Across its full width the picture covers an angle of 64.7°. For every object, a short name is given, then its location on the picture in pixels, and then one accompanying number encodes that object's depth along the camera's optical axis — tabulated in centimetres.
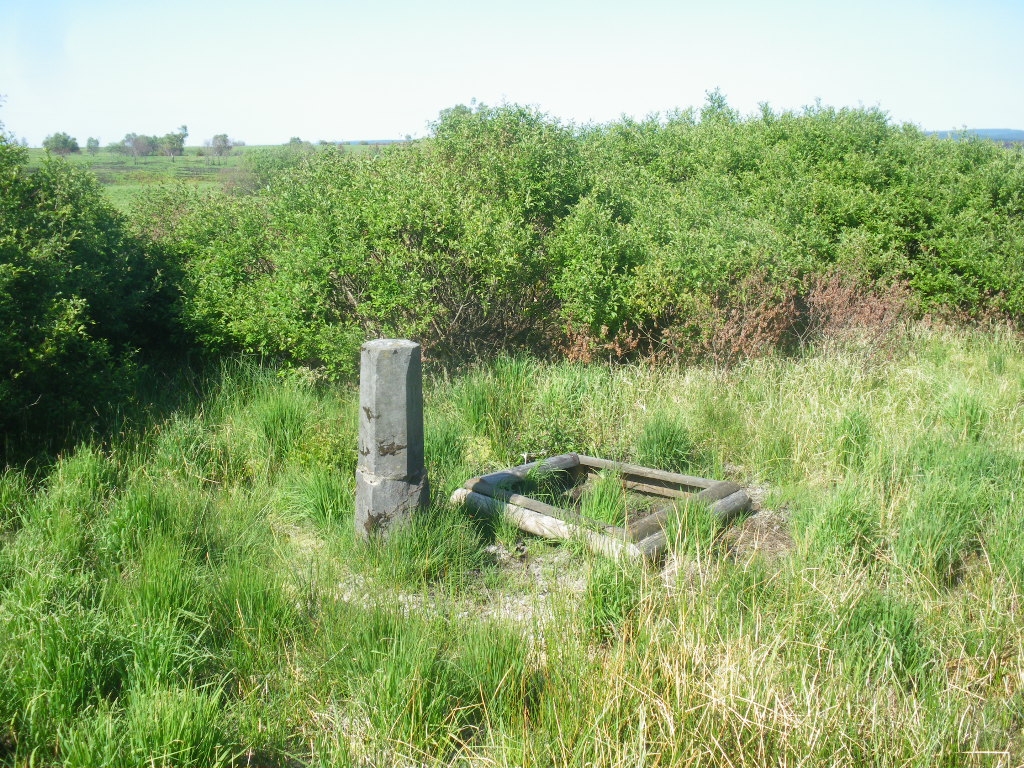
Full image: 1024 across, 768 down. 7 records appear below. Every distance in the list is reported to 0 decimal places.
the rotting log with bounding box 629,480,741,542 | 438
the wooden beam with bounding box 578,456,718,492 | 521
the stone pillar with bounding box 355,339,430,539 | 422
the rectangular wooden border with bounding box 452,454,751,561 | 429
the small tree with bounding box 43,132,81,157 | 3496
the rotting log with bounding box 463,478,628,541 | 437
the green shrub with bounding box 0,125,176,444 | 539
